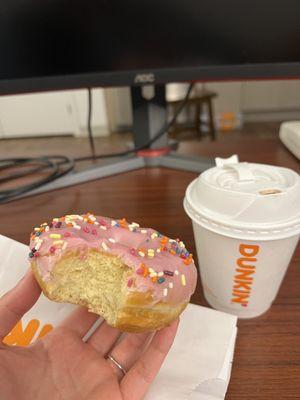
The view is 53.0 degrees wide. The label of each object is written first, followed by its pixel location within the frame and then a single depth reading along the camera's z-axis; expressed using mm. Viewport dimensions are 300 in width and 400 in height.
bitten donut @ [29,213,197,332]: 316
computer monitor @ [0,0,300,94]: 662
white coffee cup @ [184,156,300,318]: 362
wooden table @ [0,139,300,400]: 350
